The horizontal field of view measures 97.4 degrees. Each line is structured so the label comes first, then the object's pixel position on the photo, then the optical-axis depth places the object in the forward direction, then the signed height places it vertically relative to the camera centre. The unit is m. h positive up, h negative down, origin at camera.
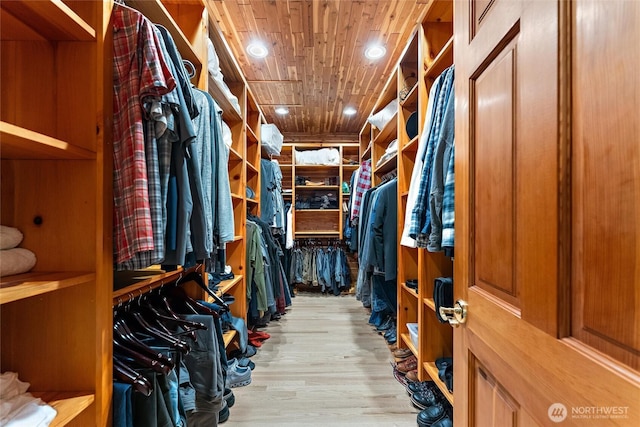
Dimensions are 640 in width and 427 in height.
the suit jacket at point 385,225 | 2.30 -0.12
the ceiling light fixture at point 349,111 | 3.71 +1.34
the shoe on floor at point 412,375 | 1.96 -1.16
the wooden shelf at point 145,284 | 0.93 -0.28
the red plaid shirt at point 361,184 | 3.31 +0.32
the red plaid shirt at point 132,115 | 0.80 +0.29
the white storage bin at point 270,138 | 3.23 +0.86
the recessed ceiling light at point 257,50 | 2.38 +1.41
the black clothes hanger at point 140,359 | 0.89 -0.47
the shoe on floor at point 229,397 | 1.72 -1.16
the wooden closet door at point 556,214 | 0.41 -0.01
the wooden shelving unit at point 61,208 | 0.76 +0.01
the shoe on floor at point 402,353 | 2.24 -1.14
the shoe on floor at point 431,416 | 1.56 -1.15
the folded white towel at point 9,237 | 0.70 -0.06
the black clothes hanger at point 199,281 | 1.48 -0.37
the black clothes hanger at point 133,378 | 0.85 -0.51
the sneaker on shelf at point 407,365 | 2.05 -1.14
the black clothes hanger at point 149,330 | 1.03 -0.44
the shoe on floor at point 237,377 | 1.95 -1.16
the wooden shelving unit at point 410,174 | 1.70 +0.27
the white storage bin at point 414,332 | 1.97 -0.87
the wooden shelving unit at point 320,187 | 4.33 +0.37
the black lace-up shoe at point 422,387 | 1.79 -1.14
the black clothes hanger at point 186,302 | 1.37 -0.44
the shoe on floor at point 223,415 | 1.62 -1.18
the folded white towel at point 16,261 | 0.67 -0.12
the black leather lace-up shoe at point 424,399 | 1.72 -1.17
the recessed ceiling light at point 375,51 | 2.43 +1.41
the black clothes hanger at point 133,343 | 0.93 -0.45
